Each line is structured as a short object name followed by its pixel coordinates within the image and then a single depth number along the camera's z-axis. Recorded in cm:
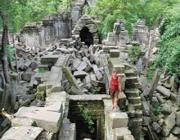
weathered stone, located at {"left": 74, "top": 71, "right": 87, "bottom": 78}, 686
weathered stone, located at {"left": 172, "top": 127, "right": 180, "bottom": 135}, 656
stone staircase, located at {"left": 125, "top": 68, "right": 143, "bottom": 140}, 531
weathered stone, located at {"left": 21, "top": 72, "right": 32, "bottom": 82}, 867
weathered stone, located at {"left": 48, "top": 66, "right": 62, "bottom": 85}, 525
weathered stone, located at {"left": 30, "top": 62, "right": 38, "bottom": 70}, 960
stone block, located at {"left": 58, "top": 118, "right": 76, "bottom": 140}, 399
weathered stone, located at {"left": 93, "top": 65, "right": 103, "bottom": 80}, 667
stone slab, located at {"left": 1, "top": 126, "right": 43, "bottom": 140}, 308
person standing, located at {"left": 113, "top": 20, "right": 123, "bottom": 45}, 863
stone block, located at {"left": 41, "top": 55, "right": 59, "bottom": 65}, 661
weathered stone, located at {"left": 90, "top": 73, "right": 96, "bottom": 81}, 662
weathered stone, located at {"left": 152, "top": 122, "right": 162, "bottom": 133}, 673
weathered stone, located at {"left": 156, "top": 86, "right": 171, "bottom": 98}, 781
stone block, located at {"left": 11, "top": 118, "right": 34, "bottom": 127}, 342
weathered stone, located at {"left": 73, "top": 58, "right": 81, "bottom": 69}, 755
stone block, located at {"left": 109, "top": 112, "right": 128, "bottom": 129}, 385
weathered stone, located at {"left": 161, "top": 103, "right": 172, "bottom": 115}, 724
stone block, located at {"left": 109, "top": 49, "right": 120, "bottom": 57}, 618
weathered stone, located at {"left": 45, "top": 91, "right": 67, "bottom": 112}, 393
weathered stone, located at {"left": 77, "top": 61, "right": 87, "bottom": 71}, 730
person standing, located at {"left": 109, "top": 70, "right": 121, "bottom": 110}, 458
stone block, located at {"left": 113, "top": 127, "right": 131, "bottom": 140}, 361
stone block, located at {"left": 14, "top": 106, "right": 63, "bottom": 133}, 344
